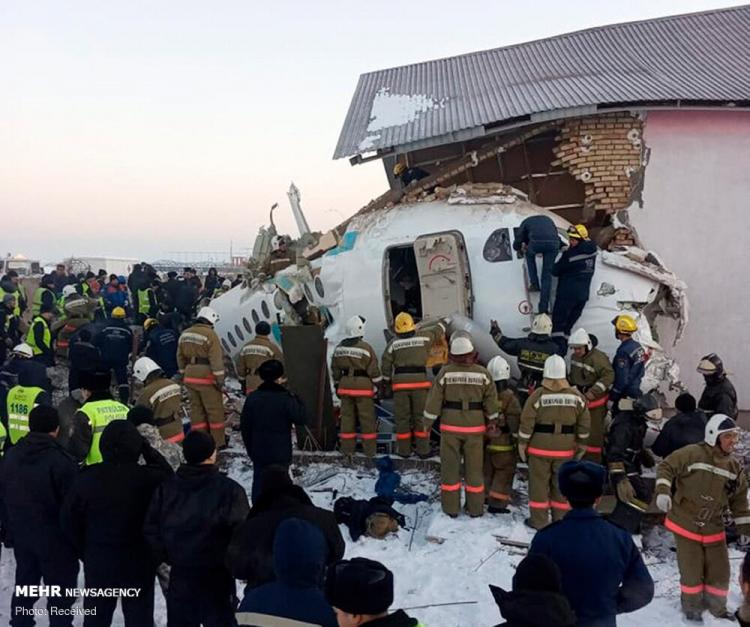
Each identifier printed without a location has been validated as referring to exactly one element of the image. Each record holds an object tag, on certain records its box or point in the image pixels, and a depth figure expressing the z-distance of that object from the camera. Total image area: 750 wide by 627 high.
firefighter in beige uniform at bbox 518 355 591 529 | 6.25
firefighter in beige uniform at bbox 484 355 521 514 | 6.84
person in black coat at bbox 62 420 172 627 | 3.88
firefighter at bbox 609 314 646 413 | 7.15
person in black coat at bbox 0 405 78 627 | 4.37
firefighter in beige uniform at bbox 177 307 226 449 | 8.02
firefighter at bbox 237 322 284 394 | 8.42
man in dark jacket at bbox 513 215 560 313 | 7.91
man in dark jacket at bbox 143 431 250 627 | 3.68
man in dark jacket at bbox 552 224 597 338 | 7.75
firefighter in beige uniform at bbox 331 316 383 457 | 7.98
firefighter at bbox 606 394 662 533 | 6.39
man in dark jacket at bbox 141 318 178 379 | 9.93
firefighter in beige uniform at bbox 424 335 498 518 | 6.62
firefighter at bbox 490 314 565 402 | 7.35
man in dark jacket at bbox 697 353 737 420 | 6.80
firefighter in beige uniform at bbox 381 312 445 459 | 7.96
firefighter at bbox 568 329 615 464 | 7.23
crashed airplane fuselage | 8.07
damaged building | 9.66
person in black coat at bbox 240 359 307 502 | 6.14
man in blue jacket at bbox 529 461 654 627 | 3.20
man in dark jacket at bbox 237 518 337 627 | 2.59
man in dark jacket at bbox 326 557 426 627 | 2.22
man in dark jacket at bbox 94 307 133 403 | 9.44
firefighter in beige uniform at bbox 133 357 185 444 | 6.68
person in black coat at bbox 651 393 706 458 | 5.92
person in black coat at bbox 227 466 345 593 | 3.29
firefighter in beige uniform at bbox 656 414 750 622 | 4.87
